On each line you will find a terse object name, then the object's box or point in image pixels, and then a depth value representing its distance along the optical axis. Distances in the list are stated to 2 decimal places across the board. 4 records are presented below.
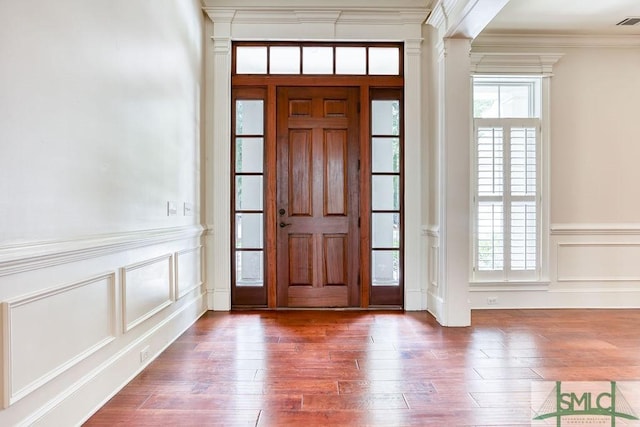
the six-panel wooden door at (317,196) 4.13
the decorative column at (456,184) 3.52
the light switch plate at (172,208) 3.03
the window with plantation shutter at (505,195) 4.09
